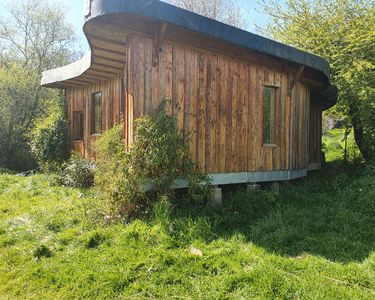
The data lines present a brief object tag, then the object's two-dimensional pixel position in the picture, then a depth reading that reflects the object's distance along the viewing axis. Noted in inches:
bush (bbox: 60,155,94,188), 336.8
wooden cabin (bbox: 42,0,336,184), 220.5
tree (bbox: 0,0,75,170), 588.1
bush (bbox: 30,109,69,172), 417.1
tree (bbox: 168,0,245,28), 868.0
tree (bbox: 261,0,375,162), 404.5
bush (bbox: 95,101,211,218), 202.8
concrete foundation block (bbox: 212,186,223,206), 247.2
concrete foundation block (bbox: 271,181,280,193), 312.7
